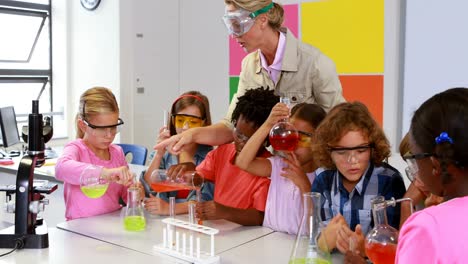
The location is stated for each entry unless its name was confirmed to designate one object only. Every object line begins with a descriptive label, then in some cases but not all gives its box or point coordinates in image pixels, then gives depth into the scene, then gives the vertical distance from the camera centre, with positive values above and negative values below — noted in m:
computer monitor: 4.43 -0.20
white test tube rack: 1.84 -0.53
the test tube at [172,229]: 1.94 -0.48
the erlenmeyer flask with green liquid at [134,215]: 2.21 -0.48
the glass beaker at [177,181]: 2.25 -0.34
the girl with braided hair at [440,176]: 1.01 -0.16
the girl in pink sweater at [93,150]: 2.55 -0.23
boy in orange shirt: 2.32 -0.35
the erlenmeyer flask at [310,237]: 1.62 -0.42
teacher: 2.36 +0.20
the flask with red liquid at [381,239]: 1.46 -0.38
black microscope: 1.96 -0.37
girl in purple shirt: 2.20 -0.28
